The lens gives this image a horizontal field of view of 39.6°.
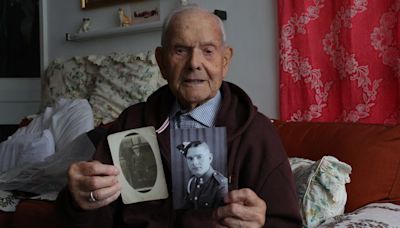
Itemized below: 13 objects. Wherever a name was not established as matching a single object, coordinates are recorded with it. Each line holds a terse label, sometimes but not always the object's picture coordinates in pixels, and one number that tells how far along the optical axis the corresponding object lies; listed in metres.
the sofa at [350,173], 1.39
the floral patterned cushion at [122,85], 2.71
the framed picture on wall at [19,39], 3.65
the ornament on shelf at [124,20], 3.02
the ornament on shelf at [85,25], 3.23
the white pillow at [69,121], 2.52
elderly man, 1.16
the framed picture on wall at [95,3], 3.10
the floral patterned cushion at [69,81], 3.00
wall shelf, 2.88
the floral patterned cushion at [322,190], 1.41
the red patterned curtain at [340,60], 2.07
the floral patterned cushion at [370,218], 1.23
